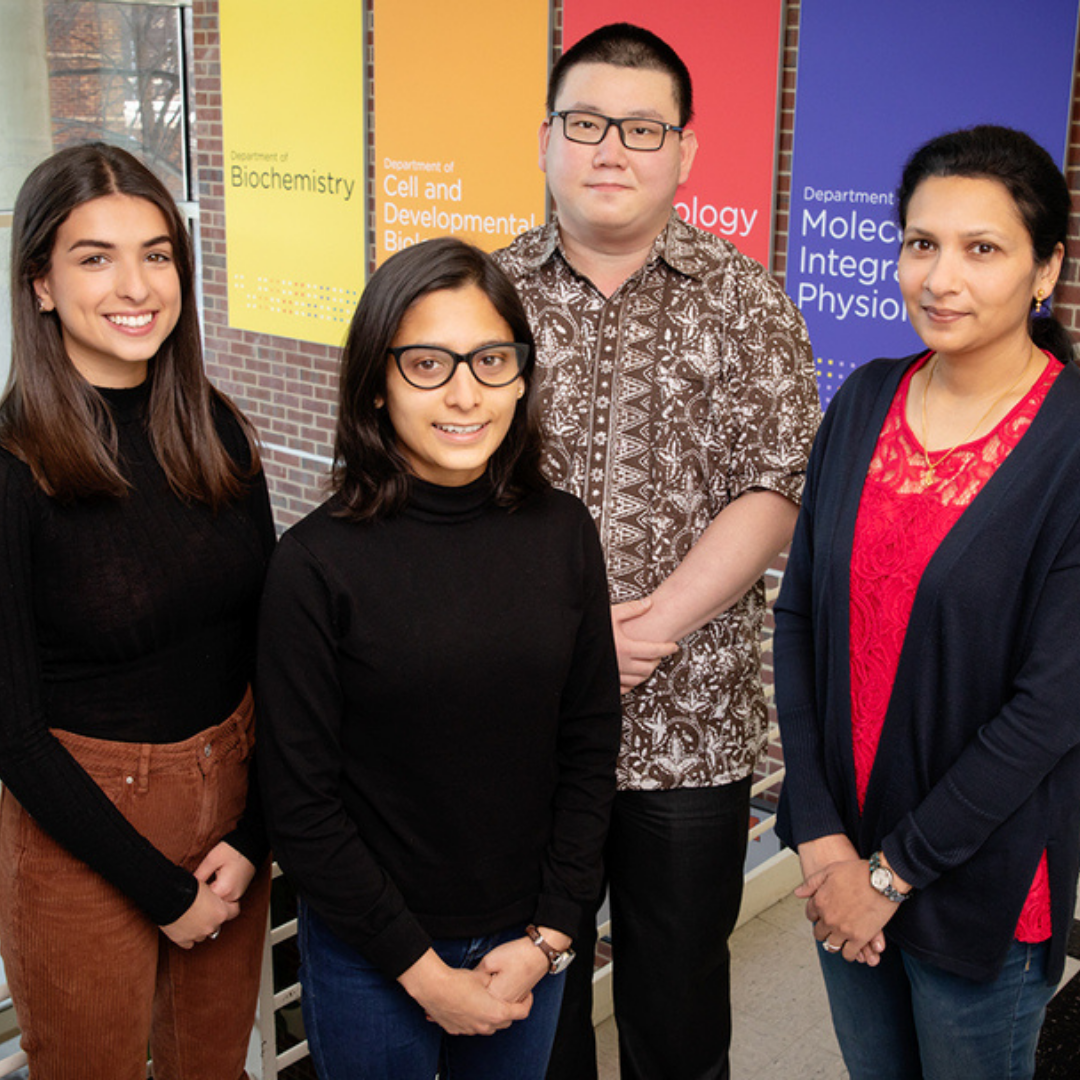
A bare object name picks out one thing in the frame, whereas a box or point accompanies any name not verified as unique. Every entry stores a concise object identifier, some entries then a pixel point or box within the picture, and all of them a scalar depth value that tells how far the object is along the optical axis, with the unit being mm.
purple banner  3430
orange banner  4891
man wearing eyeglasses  1890
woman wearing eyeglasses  1458
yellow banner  5707
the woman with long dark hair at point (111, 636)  1496
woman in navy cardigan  1434
